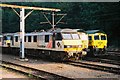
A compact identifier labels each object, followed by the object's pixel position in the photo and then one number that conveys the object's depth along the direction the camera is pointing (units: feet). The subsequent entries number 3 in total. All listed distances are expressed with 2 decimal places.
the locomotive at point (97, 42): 97.68
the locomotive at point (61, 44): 75.82
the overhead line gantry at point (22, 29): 84.46
